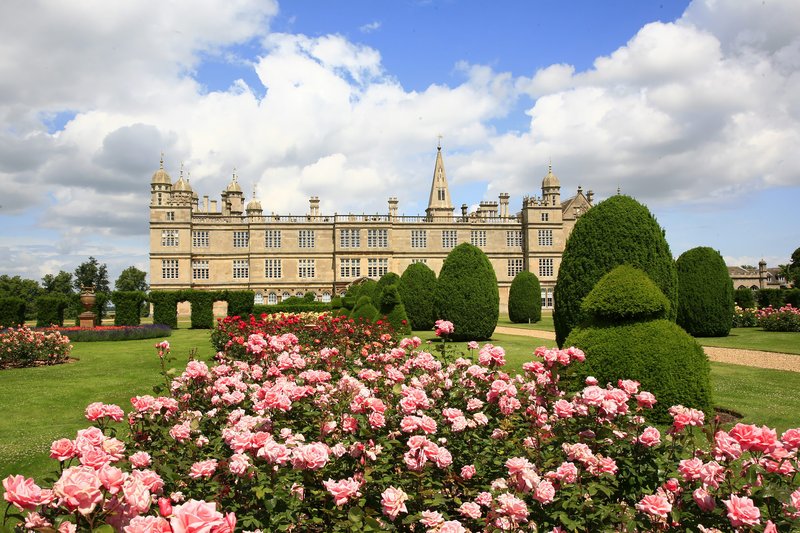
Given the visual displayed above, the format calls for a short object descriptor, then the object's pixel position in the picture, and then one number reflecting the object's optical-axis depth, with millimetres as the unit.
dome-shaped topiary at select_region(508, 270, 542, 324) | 34250
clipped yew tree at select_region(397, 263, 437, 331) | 26766
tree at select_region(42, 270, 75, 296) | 64075
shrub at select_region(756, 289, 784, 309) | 32188
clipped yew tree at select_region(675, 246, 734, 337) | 21031
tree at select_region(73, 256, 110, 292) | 73250
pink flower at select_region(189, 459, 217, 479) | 3117
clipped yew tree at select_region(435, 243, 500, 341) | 19797
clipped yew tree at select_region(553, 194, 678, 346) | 10828
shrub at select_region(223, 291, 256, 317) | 30484
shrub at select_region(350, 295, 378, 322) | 18375
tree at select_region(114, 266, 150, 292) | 72481
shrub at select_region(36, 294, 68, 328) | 27703
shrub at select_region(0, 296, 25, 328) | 26156
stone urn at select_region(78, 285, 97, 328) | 26078
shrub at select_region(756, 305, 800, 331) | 23516
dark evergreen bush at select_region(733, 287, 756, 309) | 31688
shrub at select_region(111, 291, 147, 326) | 28266
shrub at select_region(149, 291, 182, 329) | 30594
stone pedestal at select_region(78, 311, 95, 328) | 26230
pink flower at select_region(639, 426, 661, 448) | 3434
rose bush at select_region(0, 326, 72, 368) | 14773
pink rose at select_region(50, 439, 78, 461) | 2639
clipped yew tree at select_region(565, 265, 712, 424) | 7855
